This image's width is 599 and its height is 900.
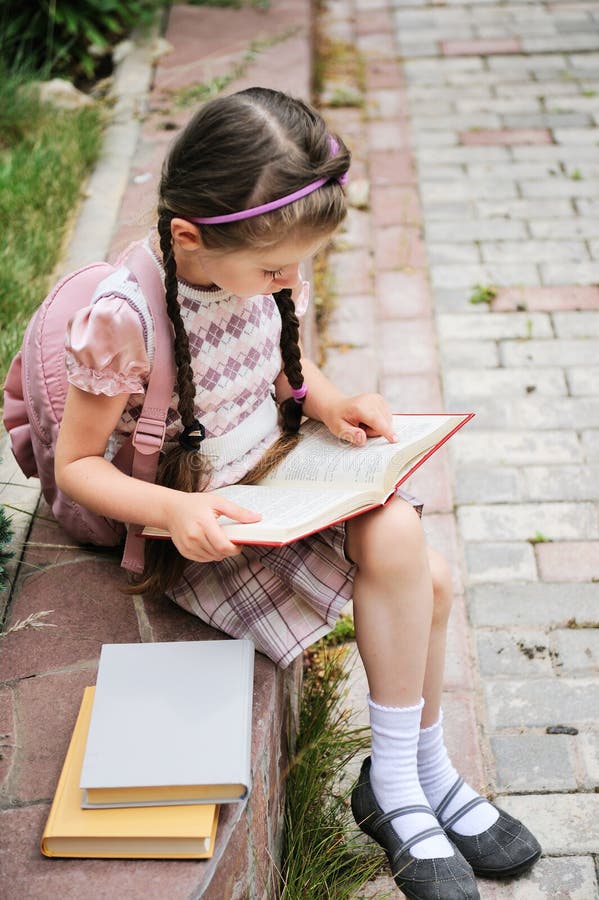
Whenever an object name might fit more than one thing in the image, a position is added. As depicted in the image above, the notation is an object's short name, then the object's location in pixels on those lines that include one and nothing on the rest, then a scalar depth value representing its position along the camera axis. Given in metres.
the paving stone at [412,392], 3.23
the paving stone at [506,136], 4.61
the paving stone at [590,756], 2.21
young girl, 1.68
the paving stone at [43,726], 1.69
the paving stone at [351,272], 3.79
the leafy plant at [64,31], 4.60
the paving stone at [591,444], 3.04
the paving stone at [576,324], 3.49
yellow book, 1.53
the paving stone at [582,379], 3.27
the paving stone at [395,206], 4.15
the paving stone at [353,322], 3.54
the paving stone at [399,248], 3.91
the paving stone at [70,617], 1.93
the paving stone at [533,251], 3.88
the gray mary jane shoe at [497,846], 2.02
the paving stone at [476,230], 4.02
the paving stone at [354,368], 3.33
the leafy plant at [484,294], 3.69
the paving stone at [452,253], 3.91
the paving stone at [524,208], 4.13
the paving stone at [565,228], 4.01
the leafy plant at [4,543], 2.09
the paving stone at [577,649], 2.45
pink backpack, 1.80
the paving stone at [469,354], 3.41
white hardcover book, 1.57
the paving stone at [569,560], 2.69
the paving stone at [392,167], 4.39
